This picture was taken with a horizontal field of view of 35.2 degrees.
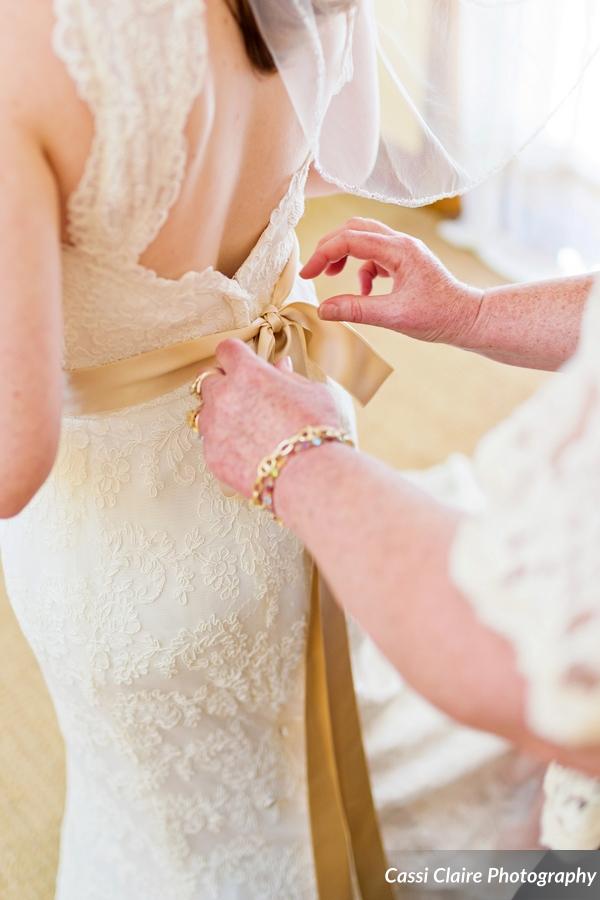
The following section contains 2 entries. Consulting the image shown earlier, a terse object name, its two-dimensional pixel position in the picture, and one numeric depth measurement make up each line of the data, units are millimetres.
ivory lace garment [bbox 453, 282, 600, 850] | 558
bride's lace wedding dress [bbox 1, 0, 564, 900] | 722
